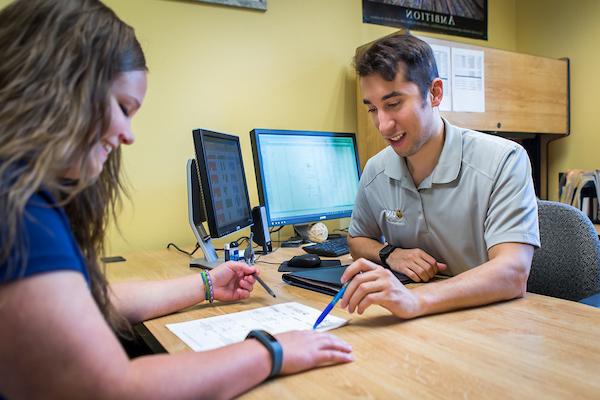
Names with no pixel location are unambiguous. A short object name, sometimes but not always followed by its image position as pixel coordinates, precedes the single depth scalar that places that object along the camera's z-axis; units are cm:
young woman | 47
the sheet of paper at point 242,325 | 85
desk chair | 140
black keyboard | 173
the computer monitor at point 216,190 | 135
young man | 123
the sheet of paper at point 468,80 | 248
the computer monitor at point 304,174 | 194
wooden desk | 64
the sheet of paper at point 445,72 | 243
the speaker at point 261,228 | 179
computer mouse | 149
